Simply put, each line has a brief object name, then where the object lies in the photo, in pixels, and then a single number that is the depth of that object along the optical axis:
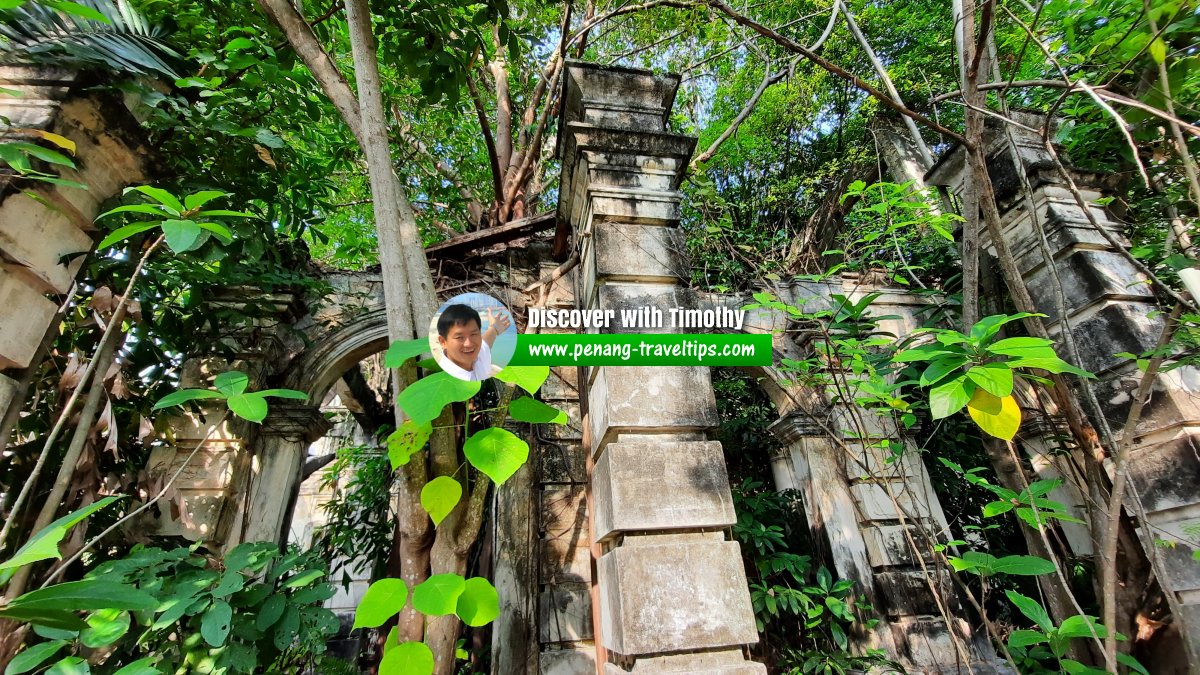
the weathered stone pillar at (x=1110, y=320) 2.51
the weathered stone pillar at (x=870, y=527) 3.73
